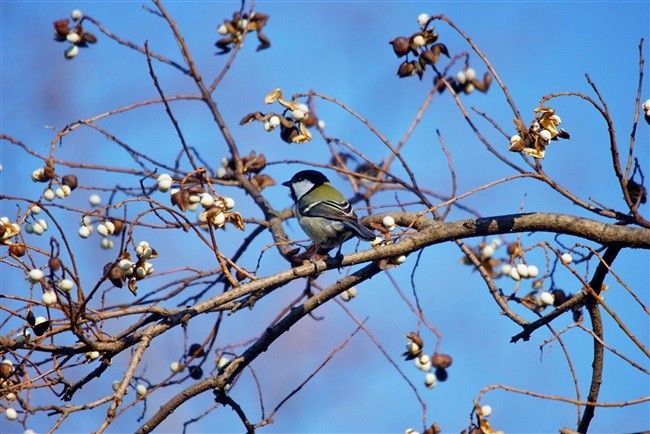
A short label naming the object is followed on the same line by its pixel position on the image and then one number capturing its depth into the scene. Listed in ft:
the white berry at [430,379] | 27.55
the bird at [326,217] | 30.60
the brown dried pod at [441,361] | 27.40
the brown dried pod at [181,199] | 22.21
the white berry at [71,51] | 31.73
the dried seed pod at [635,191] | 21.77
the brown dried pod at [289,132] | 27.37
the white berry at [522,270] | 25.05
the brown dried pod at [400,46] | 26.86
